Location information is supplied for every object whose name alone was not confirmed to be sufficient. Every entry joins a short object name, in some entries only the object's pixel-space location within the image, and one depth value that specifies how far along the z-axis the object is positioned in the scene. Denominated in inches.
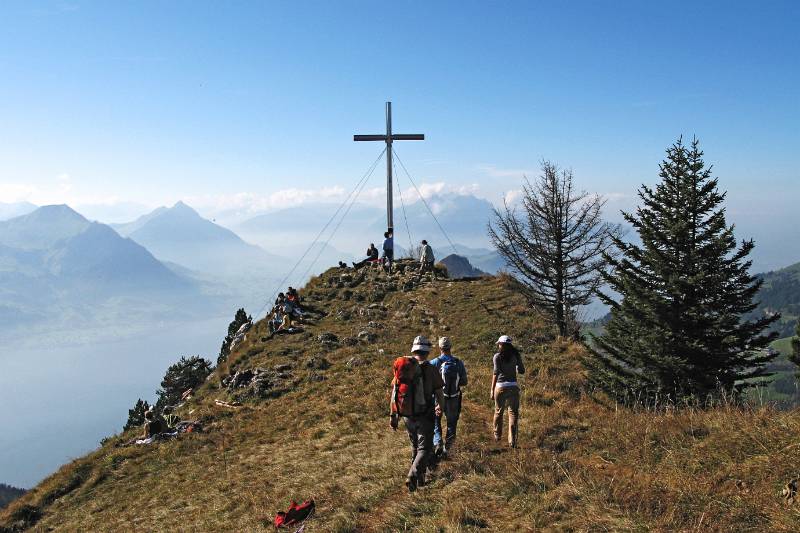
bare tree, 834.2
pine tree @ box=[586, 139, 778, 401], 640.4
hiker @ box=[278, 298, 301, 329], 1109.1
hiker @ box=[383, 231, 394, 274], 1256.2
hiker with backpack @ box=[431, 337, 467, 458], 395.9
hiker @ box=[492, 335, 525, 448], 406.3
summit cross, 1245.1
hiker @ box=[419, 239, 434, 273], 1275.8
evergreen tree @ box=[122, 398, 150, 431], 1302.9
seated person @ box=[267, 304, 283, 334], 1126.4
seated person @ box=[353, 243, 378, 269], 1455.5
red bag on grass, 347.3
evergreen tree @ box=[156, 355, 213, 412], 1264.8
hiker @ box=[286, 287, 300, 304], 1156.5
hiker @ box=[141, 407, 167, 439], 691.4
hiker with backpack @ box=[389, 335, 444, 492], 346.6
